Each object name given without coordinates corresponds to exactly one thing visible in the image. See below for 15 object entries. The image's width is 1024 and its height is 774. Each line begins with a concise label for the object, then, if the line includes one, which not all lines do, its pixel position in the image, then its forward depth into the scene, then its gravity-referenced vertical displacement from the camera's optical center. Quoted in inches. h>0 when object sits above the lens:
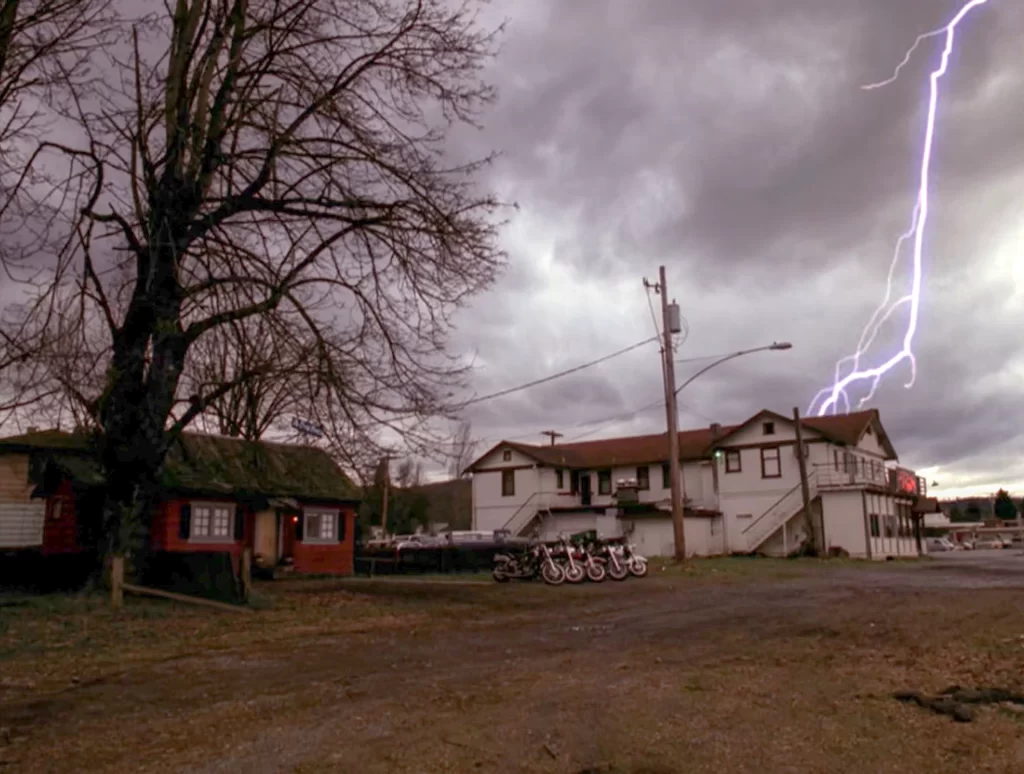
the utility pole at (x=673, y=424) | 1235.9 +156.8
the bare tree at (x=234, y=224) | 600.4 +216.4
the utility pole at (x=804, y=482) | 1753.2 +112.7
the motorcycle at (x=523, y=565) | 1013.8 -19.1
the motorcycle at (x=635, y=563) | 1064.2 -20.8
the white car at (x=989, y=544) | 3689.0 -26.1
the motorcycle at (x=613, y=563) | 1029.2 -19.3
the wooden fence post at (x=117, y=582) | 623.5 -17.6
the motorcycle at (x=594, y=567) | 1007.0 -22.6
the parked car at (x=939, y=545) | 3122.0 -21.5
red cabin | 1086.4 +59.7
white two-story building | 1923.0 +117.9
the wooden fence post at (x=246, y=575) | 708.0 -16.7
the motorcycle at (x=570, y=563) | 989.2 -17.7
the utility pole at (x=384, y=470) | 641.0 +57.5
